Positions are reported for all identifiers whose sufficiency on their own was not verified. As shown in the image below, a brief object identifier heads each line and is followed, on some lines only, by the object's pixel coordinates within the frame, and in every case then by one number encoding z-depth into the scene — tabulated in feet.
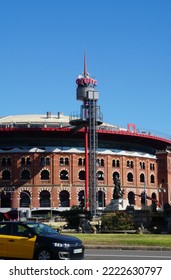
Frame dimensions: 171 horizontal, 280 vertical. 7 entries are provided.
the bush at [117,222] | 128.06
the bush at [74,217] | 146.20
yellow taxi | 51.06
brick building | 288.10
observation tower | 256.73
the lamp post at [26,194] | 286.83
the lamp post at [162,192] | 305.53
